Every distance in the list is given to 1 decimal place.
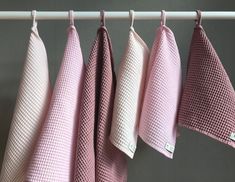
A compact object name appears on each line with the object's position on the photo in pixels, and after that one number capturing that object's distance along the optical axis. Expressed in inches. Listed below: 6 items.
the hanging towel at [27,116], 25.8
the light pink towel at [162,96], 25.8
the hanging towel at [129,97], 25.3
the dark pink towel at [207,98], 25.4
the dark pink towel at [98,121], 24.7
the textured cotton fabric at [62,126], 24.1
